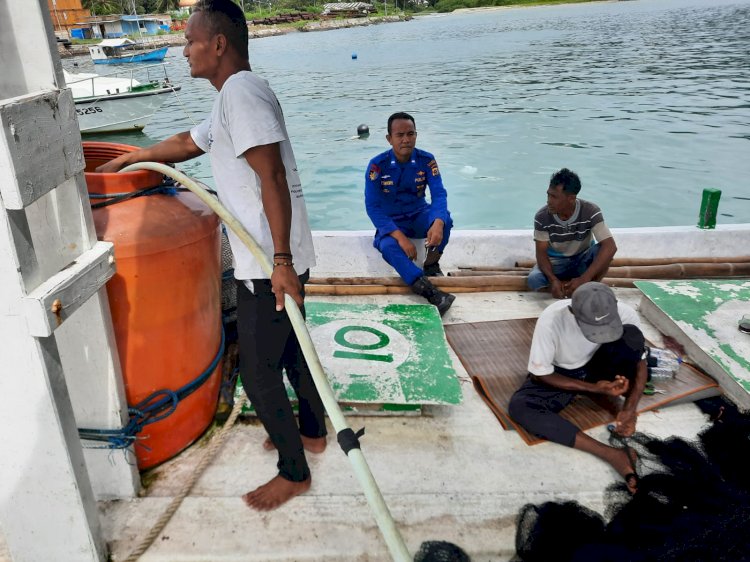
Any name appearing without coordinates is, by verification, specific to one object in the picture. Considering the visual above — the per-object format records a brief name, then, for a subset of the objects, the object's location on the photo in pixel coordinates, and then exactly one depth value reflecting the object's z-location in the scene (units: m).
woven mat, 3.08
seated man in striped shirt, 4.23
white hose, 1.55
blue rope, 2.29
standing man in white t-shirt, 2.00
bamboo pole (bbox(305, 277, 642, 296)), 4.43
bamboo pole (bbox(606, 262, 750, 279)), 4.60
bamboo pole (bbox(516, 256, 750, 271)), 4.71
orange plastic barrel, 2.30
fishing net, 2.12
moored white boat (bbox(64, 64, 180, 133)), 17.02
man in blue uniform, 4.63
